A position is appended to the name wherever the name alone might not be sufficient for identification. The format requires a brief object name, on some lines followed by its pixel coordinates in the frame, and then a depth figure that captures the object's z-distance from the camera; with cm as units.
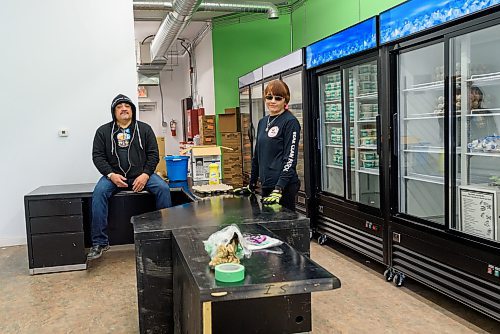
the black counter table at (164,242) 257
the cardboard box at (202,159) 527
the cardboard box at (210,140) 919
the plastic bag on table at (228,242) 188
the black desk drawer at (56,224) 430
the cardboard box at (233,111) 844
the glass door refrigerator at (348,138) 415
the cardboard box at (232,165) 854
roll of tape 162
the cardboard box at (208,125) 912
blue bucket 522
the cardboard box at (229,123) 848
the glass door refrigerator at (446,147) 298
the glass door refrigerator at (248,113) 739
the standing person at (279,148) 338
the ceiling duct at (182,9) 641
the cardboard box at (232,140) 851
